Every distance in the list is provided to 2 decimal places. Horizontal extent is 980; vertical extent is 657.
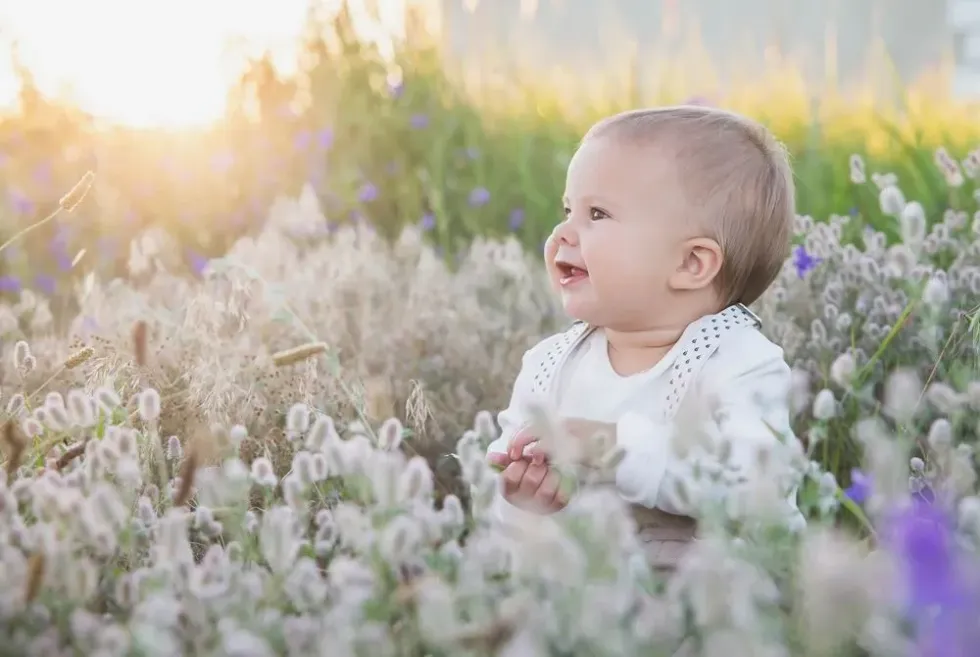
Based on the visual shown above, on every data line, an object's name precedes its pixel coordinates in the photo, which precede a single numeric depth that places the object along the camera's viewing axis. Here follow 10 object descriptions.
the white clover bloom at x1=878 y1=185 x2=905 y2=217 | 2.42
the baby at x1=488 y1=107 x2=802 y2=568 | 2.13
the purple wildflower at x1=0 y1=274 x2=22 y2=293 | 4.27
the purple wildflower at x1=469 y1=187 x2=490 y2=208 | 4.71
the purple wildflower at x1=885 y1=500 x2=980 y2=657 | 1.10
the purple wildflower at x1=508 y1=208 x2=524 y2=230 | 4.74
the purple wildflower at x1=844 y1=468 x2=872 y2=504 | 1.61
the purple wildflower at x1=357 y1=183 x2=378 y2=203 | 4.77
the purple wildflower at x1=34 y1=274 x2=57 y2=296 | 4.55
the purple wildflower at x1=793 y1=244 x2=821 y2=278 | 3.15
